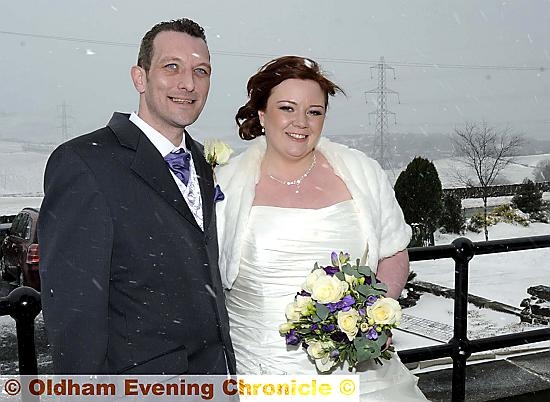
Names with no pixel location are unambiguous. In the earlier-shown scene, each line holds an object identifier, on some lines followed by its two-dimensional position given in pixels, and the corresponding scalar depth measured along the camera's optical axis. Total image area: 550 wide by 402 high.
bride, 2.27
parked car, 7.79
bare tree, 10.22
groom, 1.66
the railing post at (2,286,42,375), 2.02
